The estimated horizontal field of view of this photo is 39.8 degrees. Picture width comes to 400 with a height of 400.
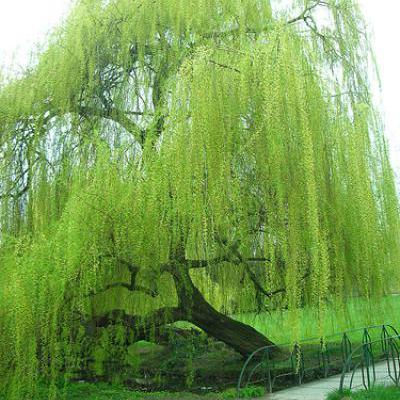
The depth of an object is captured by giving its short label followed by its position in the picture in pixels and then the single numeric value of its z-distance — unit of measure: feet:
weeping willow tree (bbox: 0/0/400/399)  18.10
